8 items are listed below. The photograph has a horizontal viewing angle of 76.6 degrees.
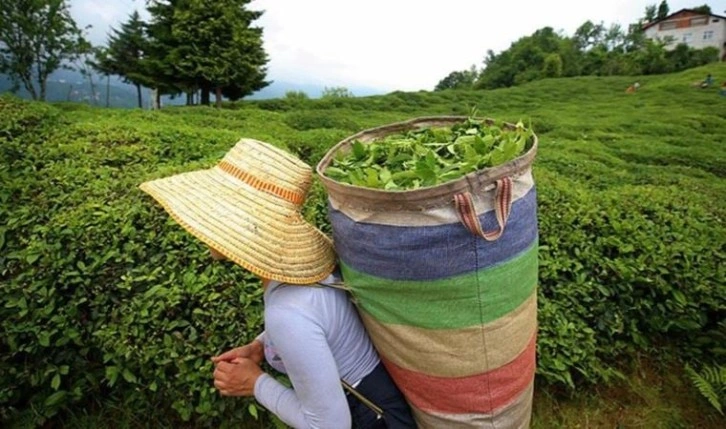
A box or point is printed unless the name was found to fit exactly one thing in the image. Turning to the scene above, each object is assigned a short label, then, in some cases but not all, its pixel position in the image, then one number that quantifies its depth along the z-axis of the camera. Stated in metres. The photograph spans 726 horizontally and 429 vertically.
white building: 49.69
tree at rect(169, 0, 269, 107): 19.92
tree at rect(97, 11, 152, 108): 33.09
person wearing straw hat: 1.23
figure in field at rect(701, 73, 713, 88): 23.12
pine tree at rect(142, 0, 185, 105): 21.41
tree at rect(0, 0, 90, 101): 26.53
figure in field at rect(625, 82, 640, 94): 26.54
